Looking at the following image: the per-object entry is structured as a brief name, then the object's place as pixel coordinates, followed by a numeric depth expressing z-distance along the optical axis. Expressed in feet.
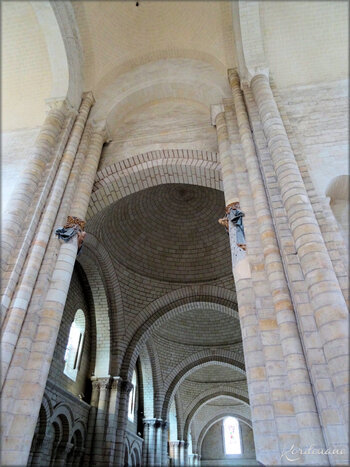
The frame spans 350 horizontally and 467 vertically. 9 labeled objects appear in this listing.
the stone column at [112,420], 33.22
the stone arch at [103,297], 38.86
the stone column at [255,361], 12.60
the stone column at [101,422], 33.18
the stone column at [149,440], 46.44
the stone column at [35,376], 14.06
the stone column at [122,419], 33.76
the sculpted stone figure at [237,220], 18.31
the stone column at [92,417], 33.11
